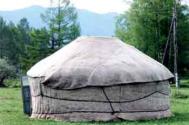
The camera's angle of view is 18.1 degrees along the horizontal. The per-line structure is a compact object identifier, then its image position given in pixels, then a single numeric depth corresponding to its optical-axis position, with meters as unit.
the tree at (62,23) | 51.28
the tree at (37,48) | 52.69
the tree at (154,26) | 51.19
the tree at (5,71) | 43.55
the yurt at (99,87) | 15.66
